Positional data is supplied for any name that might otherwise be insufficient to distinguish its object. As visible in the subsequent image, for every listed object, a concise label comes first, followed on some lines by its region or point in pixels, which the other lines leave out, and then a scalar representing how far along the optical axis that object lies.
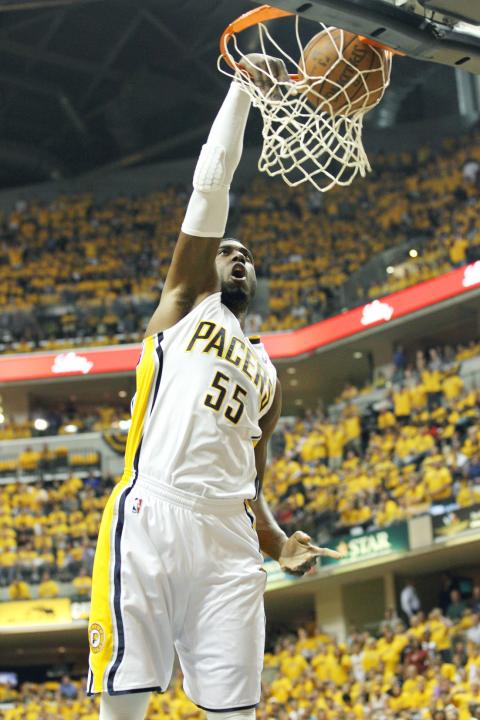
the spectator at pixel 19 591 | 18.94
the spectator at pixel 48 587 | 18.78
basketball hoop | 4.09
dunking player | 3.20
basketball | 4.18
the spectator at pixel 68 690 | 17.95
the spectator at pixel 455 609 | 14.95
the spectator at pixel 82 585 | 18.53
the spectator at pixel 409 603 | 16.56
